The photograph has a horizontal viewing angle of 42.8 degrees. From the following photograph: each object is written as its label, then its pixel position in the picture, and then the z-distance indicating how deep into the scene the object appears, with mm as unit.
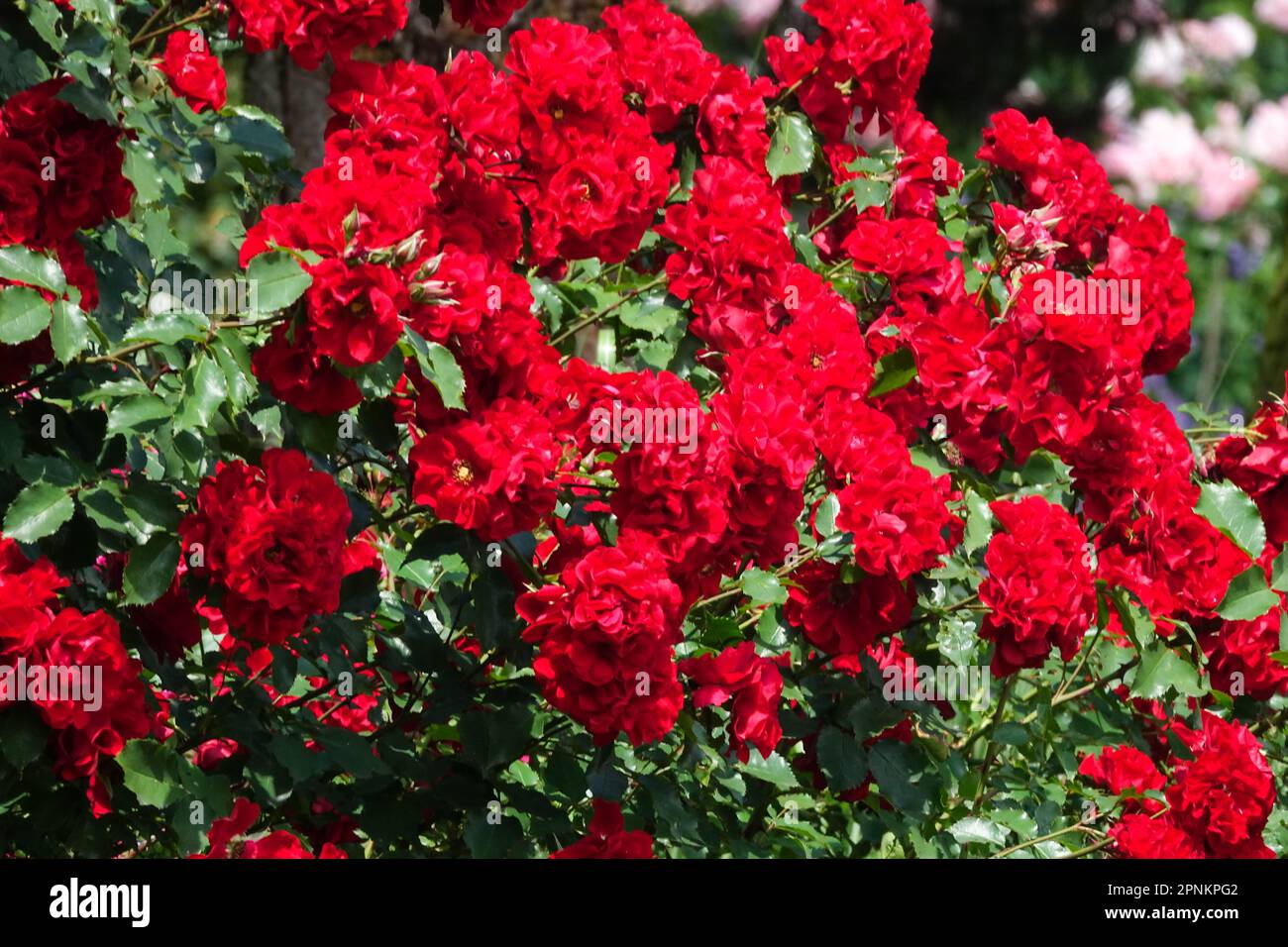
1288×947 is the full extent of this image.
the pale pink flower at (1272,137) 8328
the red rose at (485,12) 2418
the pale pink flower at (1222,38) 9250
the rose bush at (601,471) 1940
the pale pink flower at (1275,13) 8594
